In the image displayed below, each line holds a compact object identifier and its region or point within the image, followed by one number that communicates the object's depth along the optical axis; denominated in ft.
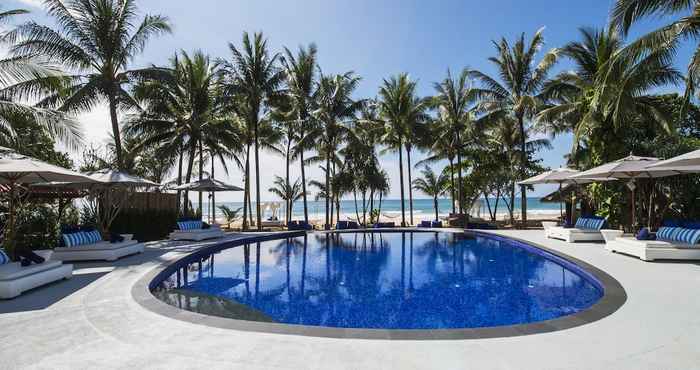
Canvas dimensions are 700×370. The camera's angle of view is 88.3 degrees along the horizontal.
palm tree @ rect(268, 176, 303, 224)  92.02
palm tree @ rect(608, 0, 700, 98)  28.17
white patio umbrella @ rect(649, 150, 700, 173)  23.50
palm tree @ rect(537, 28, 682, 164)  33.86
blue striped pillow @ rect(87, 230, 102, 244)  32.89
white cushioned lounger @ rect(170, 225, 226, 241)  46.93
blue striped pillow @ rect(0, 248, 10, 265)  21.34
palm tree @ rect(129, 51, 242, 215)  57.57
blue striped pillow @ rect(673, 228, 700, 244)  28.53
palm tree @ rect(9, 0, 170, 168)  43.42
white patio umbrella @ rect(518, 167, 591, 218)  44.78
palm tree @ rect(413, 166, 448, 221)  93.09
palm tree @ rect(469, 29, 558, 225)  60.90
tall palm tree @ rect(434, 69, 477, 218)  69.15
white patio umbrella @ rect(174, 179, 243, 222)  50.62
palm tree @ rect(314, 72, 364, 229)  67.10
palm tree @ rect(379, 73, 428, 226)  70.44
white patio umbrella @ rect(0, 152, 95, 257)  22.75
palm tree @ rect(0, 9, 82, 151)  32.48
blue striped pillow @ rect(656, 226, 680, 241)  30.78
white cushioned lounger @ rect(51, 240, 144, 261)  30.78
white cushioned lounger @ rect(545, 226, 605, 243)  41.63
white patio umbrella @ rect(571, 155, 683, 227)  34.04
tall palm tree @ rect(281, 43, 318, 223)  66.90
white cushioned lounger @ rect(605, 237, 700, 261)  28.37
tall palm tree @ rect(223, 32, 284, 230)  61.82
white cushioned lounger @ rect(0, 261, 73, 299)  18.92
